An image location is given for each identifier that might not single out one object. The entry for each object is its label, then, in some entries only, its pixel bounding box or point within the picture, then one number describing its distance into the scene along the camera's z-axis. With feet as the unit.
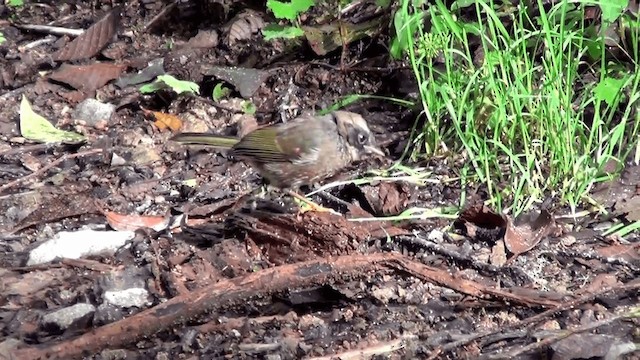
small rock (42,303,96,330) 22.68
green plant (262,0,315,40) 36.29
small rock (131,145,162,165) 34.26
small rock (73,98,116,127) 37.19
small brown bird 30.63
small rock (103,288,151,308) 23.90
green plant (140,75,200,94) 36.65
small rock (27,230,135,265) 26.66
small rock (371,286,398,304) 24.31
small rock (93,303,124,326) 22.74
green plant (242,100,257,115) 37.49
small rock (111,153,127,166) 33.83
